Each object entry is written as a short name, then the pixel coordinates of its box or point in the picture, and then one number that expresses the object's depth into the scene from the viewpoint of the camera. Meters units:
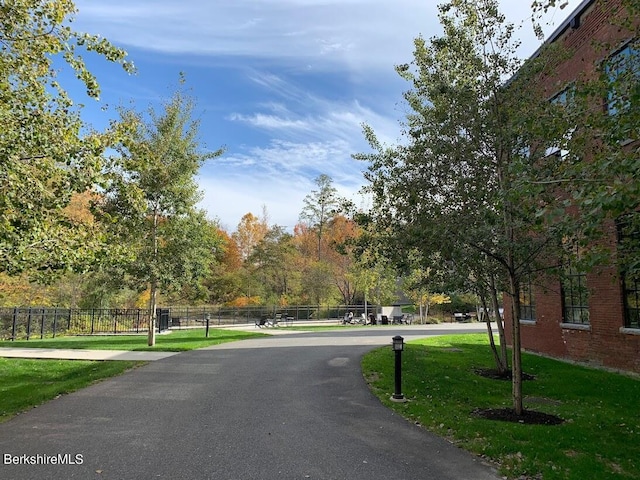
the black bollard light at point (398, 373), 8.04
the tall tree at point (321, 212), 51.22
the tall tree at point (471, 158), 6.99
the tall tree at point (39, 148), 6.54
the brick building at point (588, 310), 10.81
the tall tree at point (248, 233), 52.00
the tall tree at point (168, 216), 15.48
